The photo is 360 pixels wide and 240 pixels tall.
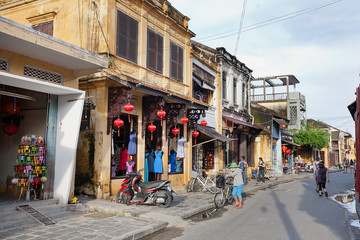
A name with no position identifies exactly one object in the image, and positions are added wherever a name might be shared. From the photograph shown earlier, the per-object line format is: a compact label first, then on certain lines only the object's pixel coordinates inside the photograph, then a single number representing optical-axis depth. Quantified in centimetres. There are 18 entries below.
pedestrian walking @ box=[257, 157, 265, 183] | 2106
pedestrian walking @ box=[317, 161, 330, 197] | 1430
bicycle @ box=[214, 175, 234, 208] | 1095
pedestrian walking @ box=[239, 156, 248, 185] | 1705
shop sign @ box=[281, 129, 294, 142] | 3246
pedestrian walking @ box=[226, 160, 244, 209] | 1087
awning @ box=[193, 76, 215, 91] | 1767
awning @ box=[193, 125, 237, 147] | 1701
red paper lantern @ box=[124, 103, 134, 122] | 1025
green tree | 3741
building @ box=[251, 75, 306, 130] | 3844
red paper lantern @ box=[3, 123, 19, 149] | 1018
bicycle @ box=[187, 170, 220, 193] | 1434
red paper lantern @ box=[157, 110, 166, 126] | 1208
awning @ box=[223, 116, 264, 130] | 2077
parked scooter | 1020
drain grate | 763
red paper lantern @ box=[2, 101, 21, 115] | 970
